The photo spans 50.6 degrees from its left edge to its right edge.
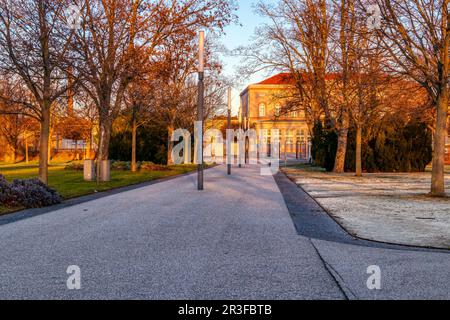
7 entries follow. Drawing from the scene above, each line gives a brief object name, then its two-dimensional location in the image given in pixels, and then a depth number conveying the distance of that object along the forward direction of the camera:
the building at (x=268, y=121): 90.31
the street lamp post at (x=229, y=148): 30.91
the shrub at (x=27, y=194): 12.70
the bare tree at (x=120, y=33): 21.53
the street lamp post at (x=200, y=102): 18.64
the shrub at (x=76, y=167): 33.31
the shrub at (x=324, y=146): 35.25
